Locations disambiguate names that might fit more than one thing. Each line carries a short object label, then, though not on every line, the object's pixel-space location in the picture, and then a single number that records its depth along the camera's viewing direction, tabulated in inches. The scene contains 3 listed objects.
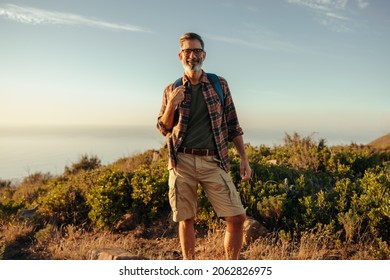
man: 169.6
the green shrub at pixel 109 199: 273.6
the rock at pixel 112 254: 201.2
